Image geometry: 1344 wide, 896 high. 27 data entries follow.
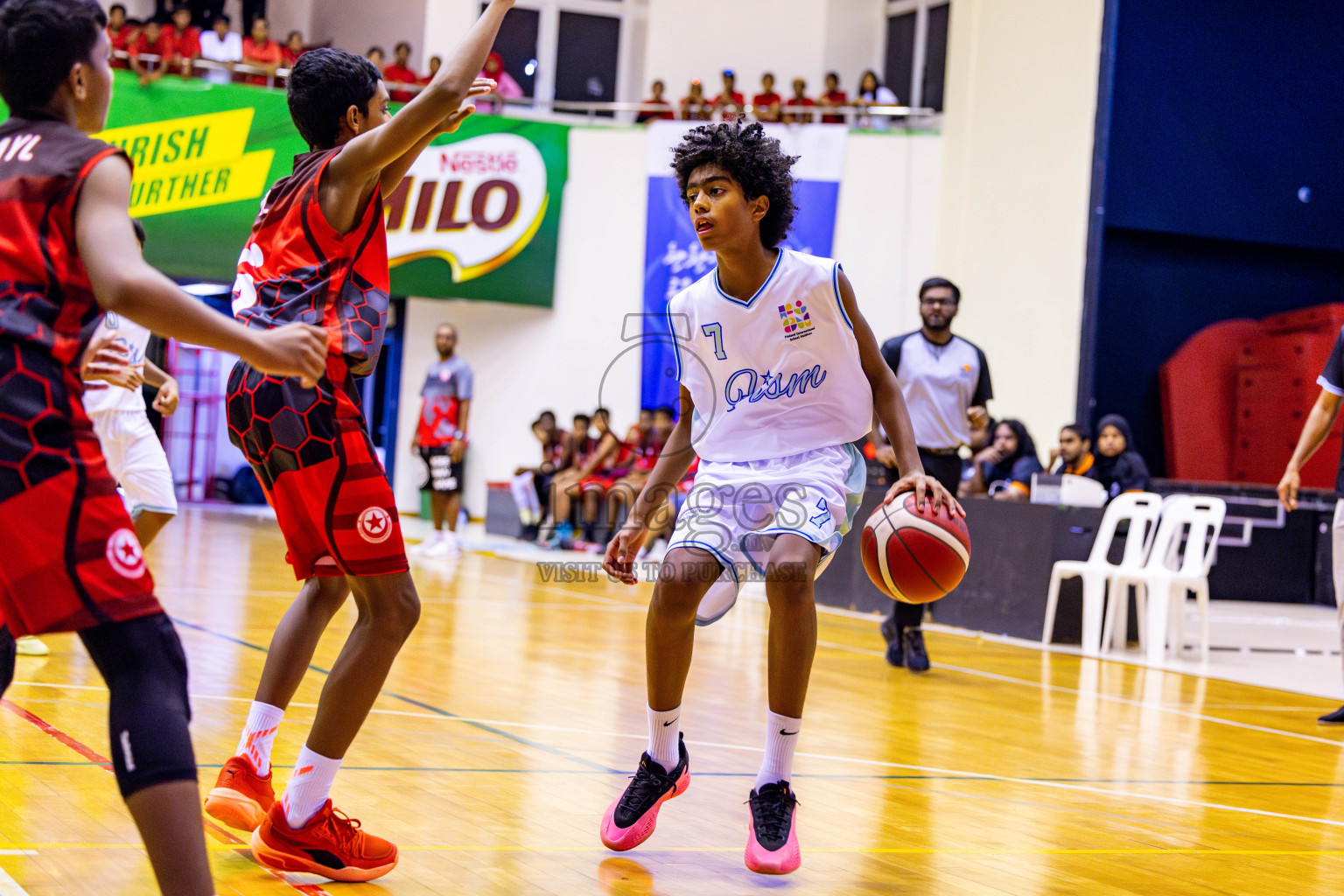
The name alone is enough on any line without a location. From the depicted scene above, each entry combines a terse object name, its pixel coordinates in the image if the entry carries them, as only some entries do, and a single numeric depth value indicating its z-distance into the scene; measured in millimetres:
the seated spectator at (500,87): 16406
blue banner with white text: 15750
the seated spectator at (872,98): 16000
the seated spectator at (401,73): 16141
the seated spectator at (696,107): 15969
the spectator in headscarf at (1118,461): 9922
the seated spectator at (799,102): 15961
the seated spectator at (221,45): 15867
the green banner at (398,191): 15172
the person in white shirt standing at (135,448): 5441
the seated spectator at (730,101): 15711
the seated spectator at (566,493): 13469
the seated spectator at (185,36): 15594
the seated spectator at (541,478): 14070
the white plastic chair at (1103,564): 7961
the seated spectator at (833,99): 16031
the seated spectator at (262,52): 15625
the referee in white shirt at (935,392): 6762
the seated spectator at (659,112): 16297
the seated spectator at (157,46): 15180
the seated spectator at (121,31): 15266
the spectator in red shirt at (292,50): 16109
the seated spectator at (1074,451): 10062
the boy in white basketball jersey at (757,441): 3205
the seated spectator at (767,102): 15797
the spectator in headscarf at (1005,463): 10586
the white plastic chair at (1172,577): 7809
